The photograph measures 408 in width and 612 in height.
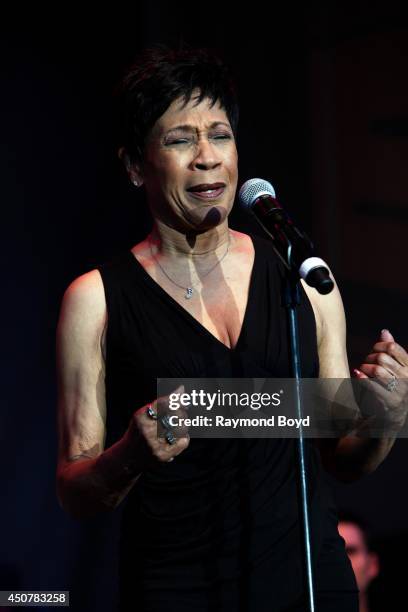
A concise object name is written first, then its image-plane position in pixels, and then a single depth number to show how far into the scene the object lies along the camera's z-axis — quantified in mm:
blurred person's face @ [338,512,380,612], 6628
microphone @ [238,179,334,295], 5514
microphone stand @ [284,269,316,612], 5592
